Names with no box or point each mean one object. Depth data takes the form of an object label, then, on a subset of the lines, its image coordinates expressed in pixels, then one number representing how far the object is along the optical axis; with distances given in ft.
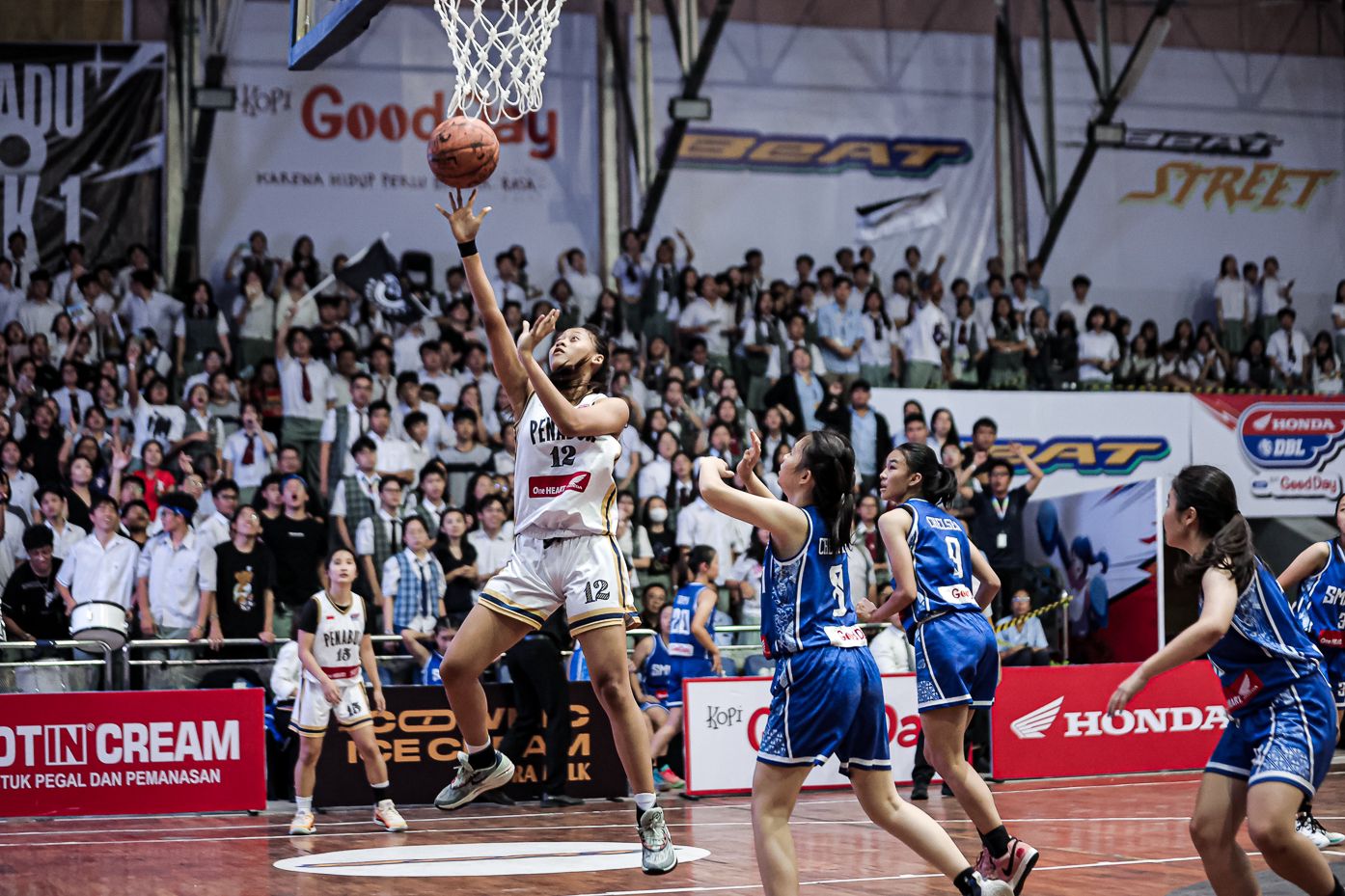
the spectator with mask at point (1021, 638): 47.14
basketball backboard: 25.58
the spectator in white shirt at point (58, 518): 42.83
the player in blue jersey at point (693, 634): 41.09
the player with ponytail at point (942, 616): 23.43
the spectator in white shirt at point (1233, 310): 71.31
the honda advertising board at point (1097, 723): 43.88
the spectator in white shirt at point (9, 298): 54.19
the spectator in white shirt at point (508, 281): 61.00
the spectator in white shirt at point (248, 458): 48.11
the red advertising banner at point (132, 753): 37.73
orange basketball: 21.52
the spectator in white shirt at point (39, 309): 53.47
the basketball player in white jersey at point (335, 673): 35.83
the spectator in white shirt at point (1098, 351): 64.28
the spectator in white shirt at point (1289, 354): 67.92
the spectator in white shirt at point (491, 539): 43.62
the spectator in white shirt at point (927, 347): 60.44
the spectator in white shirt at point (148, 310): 55.26
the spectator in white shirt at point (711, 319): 60.03
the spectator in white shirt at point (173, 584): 41.78
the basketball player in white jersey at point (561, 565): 21.21
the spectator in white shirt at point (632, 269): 61.62
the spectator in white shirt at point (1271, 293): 71.97
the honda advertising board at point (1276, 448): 57.36
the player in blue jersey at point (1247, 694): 16.80
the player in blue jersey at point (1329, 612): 29.22
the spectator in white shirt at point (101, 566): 41.11
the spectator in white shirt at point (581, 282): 63.82
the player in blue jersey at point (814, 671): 18.84
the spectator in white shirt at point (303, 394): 51.13
